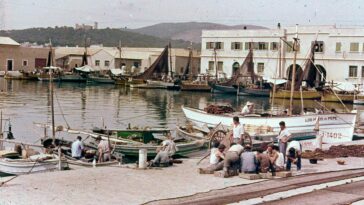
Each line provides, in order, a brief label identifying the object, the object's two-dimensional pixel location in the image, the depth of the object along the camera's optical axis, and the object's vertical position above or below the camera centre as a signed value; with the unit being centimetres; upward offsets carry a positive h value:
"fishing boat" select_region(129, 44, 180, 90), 10112 -212
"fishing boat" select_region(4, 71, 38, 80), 11450 -262
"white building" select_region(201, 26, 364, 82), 8838 +255
